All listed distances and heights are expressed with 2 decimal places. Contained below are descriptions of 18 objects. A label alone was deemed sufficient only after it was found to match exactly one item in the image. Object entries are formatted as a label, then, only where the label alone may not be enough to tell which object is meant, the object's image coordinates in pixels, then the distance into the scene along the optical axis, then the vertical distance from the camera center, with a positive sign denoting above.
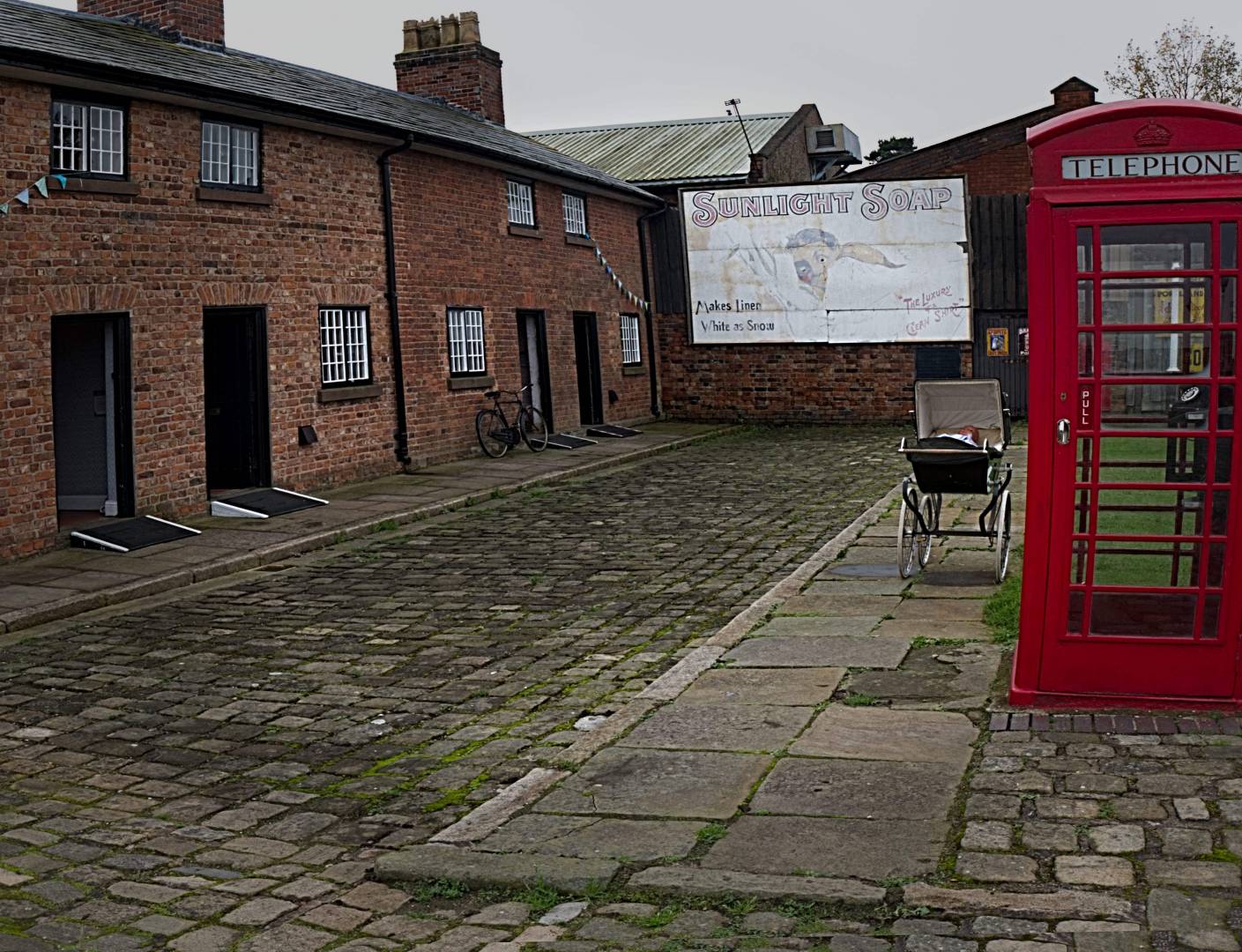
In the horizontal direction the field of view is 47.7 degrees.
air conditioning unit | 38.44 +6.73
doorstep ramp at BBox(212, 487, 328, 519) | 15.77 -1.16
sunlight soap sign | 27.84 +2.49
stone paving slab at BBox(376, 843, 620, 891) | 5.07 -1.75
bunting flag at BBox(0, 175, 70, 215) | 13.29 +2.13
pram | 10.91 -0.60
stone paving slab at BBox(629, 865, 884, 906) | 4.75 -1.72
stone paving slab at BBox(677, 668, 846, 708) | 7.43 -1.63
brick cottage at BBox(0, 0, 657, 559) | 13.76 +1.62
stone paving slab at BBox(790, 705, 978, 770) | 6.29 -1.65
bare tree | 46.41 +10.11
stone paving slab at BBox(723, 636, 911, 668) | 8.15 -1.59
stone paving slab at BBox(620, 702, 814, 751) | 6.66 -1.67
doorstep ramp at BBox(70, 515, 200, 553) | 13.61 -1.27
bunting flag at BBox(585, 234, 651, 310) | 27.66 +2.16
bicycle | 22.12 -0.55
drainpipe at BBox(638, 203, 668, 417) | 30.20 +1.16
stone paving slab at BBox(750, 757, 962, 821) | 5.59 -1.68
